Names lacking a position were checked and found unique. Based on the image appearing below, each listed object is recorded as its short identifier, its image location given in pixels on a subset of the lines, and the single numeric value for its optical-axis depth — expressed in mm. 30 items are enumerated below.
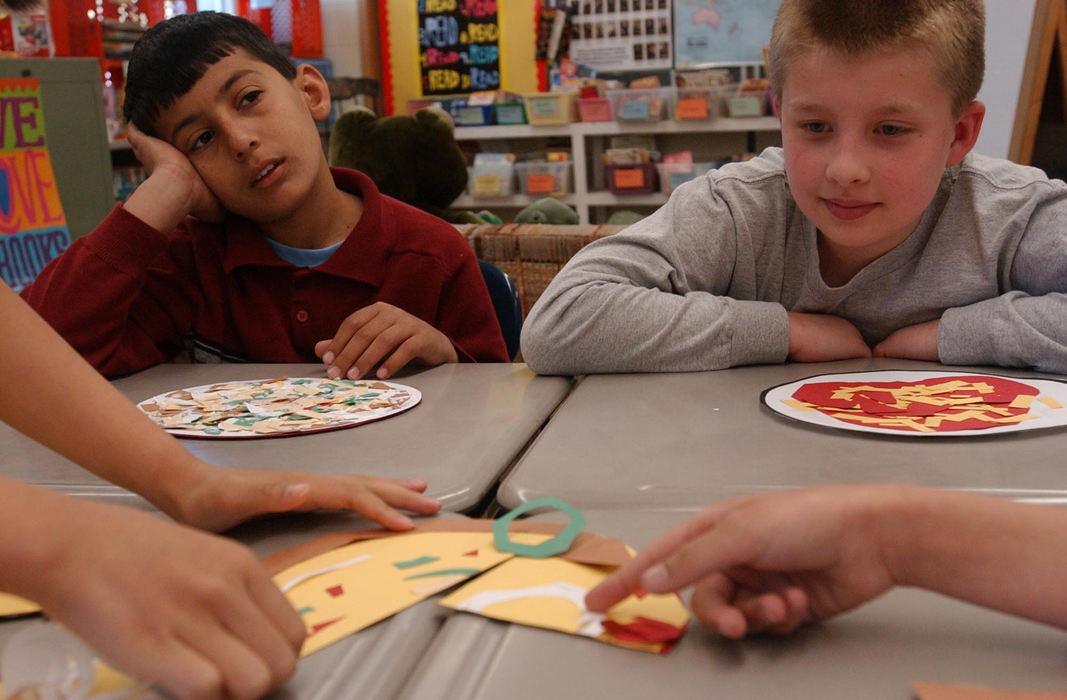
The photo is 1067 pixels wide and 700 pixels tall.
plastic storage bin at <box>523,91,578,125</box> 3768
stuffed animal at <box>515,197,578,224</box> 2760
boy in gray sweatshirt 954
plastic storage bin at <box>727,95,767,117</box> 3455
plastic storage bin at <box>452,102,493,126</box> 3963
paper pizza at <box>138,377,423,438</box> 861
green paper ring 559
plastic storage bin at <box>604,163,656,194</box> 3672
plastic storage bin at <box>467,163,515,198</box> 3861
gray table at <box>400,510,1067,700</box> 419
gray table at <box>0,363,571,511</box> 727
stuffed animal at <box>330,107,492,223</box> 2396
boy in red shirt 1236
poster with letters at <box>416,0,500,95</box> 4309
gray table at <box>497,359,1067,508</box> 658
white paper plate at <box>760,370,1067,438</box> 744
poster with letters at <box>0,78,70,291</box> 2424
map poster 3779
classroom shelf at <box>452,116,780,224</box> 3715
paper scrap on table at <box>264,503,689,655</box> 474
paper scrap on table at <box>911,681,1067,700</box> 396
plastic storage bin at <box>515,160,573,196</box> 3846
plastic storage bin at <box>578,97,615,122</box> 3727
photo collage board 4035
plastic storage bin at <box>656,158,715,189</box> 3588
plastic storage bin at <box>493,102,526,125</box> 3900
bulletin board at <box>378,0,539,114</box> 4277
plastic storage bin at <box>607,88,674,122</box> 3588
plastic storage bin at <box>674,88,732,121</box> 3523
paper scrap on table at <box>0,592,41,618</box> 497
